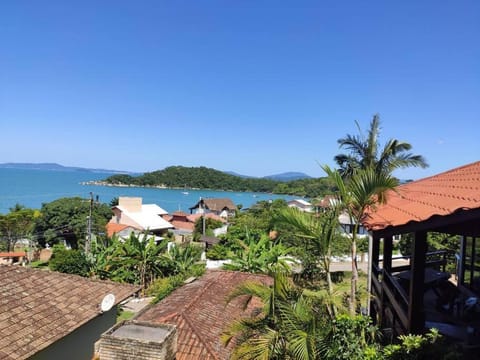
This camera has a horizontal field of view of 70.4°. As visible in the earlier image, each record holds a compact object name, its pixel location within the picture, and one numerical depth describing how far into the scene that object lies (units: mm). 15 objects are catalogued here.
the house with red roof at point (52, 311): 6852
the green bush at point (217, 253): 27281
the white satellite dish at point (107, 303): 8891
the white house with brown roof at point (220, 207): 66938
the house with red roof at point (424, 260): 3828
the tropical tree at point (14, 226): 35625
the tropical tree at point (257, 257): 17469
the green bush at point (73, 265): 20375
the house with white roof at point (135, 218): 42738
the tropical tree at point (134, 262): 21000
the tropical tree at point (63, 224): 36750
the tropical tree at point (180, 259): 21594
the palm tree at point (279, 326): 4191
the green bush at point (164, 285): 16844
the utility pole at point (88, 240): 22812
